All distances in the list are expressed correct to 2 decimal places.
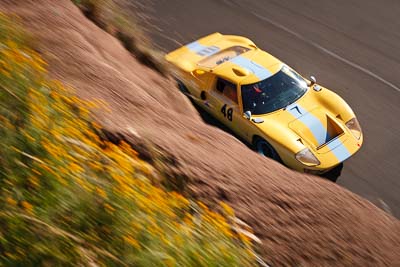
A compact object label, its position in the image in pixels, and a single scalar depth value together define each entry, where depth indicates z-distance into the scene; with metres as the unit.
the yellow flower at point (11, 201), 8.14
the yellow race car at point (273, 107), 20.42
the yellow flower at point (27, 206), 8.15
